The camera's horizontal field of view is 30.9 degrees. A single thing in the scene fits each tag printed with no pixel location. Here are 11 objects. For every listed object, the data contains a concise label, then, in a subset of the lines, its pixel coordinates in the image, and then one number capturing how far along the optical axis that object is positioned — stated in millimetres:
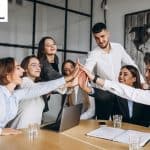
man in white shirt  3129
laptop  1945
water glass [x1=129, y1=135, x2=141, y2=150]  1570
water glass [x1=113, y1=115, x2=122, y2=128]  2174
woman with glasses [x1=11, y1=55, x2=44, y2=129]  2312
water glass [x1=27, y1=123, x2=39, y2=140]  1831
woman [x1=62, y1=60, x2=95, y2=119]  2934
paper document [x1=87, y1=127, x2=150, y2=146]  1786
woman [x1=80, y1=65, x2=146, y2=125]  2591
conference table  1617
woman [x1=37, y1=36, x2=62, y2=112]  2898
